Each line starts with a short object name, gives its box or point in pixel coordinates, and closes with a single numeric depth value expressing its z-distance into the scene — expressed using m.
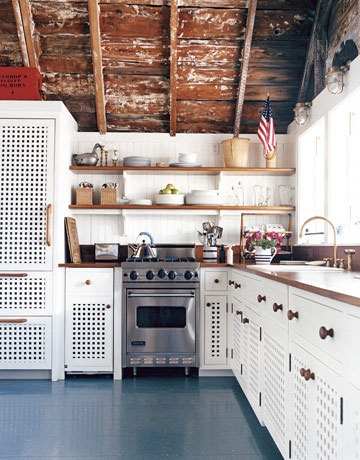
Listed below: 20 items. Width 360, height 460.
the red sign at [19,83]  4.04
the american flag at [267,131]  4.19
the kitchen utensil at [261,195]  4.60
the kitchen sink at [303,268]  3.04
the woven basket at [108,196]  4.46
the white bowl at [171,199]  4.41
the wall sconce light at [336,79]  3.13
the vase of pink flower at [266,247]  3.91
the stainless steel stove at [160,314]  3.88
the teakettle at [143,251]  4.18
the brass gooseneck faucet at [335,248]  3.12
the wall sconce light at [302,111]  3.99
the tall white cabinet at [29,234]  3.84
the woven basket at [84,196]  4.43
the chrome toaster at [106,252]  4.31
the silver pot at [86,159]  4.39
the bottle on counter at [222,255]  4.32
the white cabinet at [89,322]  3.88
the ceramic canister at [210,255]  4.20
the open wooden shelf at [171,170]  4.39
